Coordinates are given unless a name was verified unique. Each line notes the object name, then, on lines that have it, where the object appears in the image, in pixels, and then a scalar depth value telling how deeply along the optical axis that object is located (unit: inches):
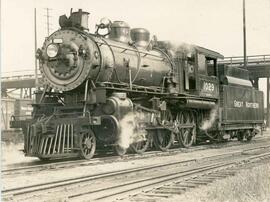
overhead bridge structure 1554.5
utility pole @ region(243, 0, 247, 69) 1244.2
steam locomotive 472.7
